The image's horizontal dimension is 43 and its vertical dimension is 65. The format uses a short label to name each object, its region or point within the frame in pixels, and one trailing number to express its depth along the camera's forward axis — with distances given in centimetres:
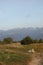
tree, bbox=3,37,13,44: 3320
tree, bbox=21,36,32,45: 3382
